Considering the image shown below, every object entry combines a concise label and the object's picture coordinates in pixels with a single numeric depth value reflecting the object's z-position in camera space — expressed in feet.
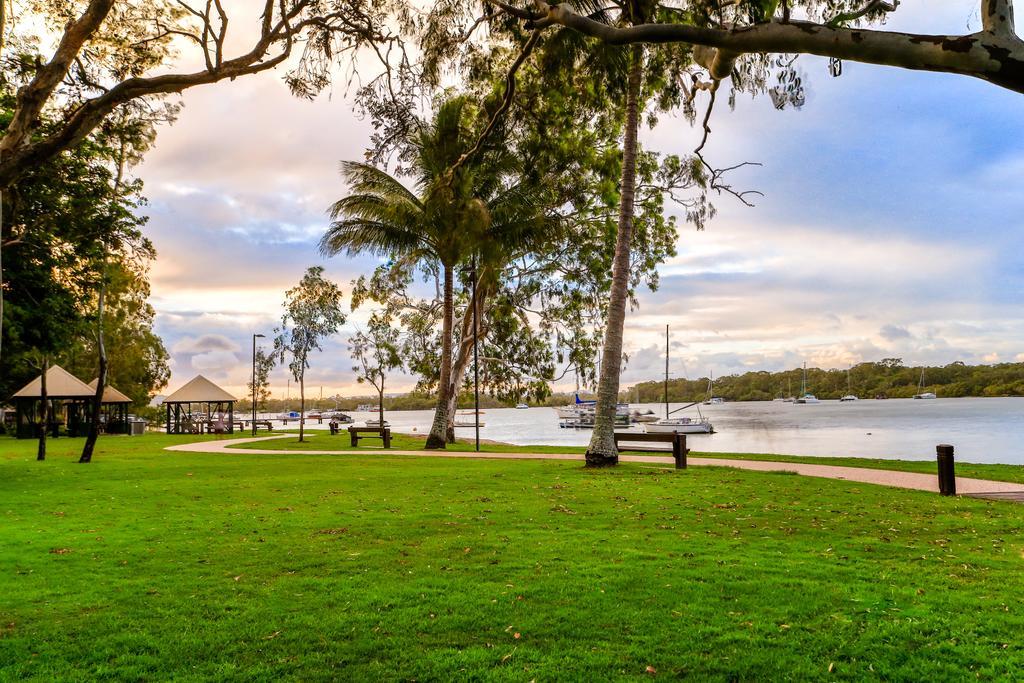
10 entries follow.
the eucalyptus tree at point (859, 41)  12.80
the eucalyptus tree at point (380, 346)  95.09
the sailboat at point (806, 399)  478.26
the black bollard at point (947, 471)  34.97
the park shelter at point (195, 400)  128.06
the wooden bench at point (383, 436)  81.38
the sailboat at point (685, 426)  165.37
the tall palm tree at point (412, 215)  72.49
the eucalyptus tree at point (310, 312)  114.73
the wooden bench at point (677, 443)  48.92
